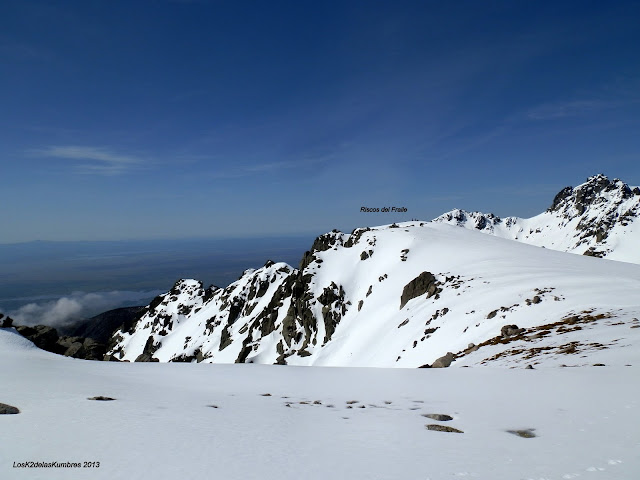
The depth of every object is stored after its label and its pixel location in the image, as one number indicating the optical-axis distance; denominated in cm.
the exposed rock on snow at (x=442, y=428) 906
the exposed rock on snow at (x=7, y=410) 872
